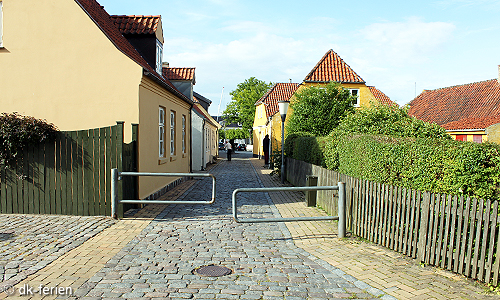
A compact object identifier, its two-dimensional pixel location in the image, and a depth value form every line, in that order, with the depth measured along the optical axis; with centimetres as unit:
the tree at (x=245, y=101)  6388
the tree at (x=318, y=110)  2064
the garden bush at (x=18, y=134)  811
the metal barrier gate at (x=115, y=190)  798
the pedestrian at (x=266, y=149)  2674
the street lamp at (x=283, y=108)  1633
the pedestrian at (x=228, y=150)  3300
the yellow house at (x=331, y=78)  3000
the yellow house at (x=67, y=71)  964
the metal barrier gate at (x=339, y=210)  695
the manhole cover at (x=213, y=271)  512
